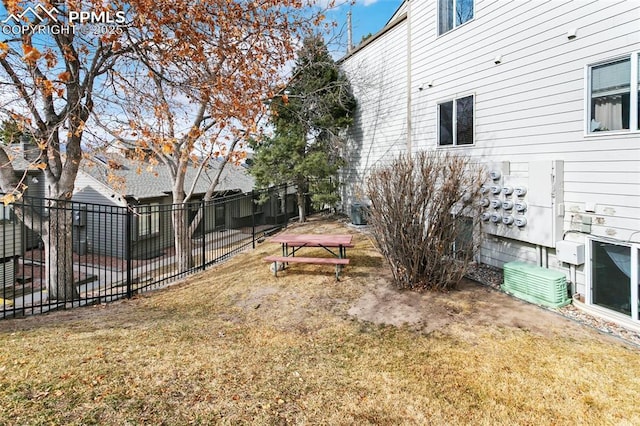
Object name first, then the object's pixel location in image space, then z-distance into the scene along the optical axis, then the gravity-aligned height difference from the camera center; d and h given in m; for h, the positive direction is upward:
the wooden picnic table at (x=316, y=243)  6.69 -0.73
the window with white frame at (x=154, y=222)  15.85 -0.62
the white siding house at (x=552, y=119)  4.90 +1.71
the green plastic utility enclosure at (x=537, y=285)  5.39 -1.31
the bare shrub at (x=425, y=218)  5.88 -0.17
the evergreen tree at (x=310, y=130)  12.76 +3.22
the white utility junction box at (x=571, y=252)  5.39 -0.73
